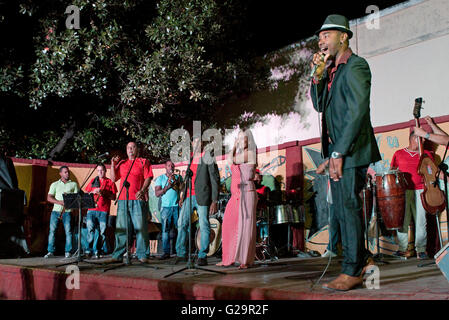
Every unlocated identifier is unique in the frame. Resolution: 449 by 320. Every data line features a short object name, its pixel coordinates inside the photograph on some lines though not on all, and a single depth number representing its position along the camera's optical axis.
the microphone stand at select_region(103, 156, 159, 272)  6.93
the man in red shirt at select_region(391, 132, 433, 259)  7.74
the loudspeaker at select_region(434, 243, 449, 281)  3.51
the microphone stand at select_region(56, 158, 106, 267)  7.40
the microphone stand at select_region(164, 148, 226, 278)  5.83
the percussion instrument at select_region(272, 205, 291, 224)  8.70
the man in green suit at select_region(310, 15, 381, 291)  3.71
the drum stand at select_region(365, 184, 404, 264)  7.18
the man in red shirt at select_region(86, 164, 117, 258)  9.92
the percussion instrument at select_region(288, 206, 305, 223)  8.84
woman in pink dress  6.66
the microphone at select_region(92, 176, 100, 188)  10.39
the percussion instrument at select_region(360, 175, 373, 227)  7.98
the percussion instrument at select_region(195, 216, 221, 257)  9.55
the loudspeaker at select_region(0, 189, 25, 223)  8.79
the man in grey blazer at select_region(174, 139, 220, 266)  7.49
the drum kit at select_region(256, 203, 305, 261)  8.57
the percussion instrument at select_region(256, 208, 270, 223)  8.77
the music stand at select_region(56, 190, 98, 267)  8.12
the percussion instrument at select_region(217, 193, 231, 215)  9.73
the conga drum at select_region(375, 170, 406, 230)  7.44
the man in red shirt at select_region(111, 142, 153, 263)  7.63
